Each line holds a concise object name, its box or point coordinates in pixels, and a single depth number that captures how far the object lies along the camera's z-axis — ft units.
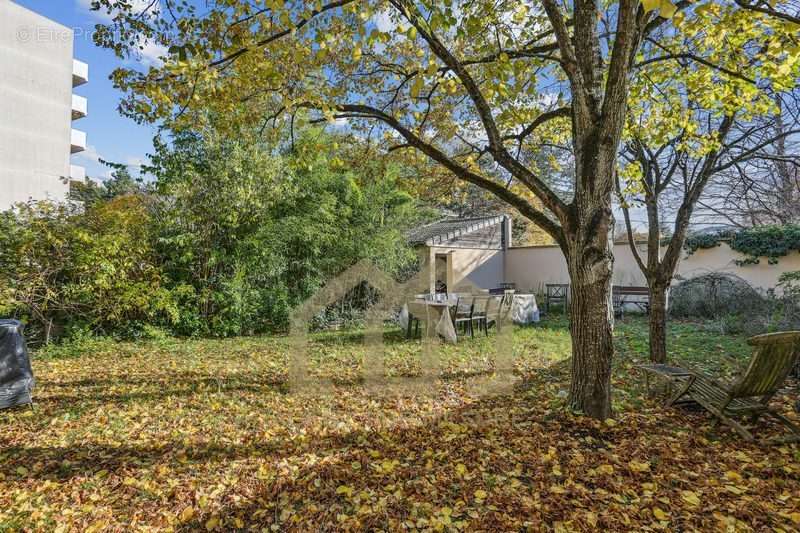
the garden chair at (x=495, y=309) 29.66
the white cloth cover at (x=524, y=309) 34.47
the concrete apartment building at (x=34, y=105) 55.16
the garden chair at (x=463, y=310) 27.94
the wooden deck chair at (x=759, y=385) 10.74
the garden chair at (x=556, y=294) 42.70
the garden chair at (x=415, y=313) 27.09
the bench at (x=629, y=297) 38.45
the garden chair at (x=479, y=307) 28.89
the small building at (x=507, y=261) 37.11
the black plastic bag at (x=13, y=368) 13.47
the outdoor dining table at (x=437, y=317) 26.21
